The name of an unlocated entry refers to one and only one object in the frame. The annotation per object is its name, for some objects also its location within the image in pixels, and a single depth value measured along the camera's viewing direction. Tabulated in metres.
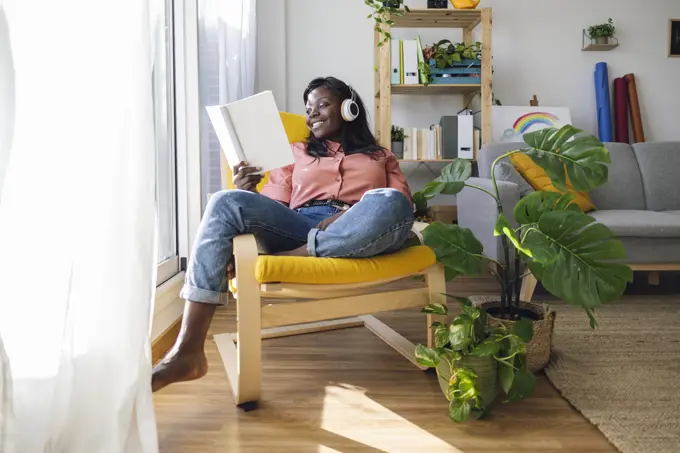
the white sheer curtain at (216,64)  2.46
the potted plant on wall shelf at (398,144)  3.32
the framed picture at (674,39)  3.73
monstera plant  1.36
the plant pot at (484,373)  1.34
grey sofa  2.46
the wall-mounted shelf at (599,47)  3.60
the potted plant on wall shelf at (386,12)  3.06
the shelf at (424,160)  3.28
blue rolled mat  3.60
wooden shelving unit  3.15
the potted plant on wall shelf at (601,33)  3.59
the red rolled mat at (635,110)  3.63
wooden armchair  1.38
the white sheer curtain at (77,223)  0.74
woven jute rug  1.26
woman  1.41
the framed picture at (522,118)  3.50
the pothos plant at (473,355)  1.30
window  2.15
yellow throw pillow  2.62
